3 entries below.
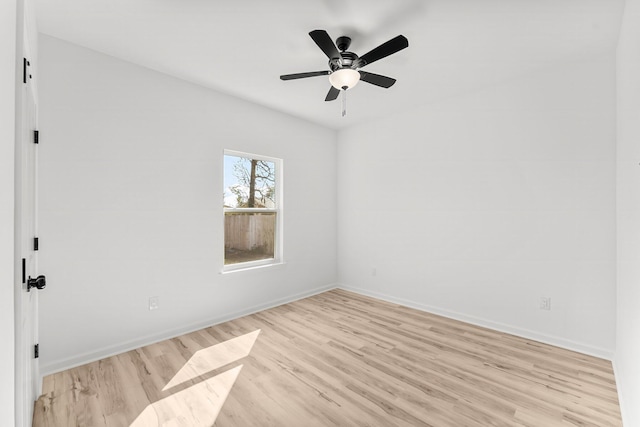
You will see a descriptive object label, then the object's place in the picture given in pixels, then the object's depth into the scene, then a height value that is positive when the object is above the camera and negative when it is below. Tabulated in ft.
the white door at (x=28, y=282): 3.51 -1.11
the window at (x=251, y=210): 11.97 +0.15
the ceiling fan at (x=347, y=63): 7.00 +4.01
